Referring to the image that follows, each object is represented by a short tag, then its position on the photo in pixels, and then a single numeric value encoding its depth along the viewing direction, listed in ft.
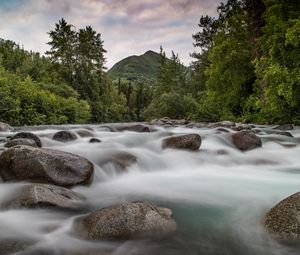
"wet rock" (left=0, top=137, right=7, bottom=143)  26.26
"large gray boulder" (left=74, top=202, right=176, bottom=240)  9.62
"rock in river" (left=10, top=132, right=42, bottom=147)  22.80
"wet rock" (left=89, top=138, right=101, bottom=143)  26.93
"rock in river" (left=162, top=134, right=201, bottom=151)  23.79
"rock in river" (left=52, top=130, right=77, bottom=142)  27.55
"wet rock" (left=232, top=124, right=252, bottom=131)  40.22
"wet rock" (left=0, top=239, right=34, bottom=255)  8.77
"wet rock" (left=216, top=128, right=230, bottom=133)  36.84
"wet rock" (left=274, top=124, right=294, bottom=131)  40.84
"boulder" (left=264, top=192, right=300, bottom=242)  9.49
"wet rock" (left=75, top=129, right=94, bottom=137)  32.37
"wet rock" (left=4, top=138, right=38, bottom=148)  20.14
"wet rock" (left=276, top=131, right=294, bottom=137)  33.31
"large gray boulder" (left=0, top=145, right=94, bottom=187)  14.23
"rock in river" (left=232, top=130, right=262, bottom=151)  26.27
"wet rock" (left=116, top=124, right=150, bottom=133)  36.53
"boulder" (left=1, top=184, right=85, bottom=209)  11.71
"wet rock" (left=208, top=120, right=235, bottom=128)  45.19
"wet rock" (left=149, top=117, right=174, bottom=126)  61.95
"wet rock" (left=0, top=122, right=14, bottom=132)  37.46
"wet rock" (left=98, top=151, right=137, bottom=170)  18.83
